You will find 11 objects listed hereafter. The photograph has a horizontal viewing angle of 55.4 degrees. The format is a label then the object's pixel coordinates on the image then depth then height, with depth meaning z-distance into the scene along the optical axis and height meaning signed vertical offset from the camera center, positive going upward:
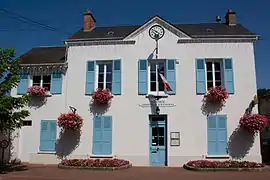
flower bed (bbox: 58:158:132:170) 10.28 -1.65
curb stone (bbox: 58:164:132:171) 10.14 -1.78
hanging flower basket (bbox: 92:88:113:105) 11.41 +1.19
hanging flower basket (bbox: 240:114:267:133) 10.53 +0.10
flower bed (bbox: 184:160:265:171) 10.02 -1.63
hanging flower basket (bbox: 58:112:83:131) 11.14 +0.08
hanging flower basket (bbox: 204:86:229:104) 10.99 +1.26
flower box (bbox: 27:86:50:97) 11.91 +1.44
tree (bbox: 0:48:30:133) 9.25 +1.09
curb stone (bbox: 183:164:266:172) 9.98 -1.73
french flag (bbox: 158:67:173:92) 11.28 +1.75
